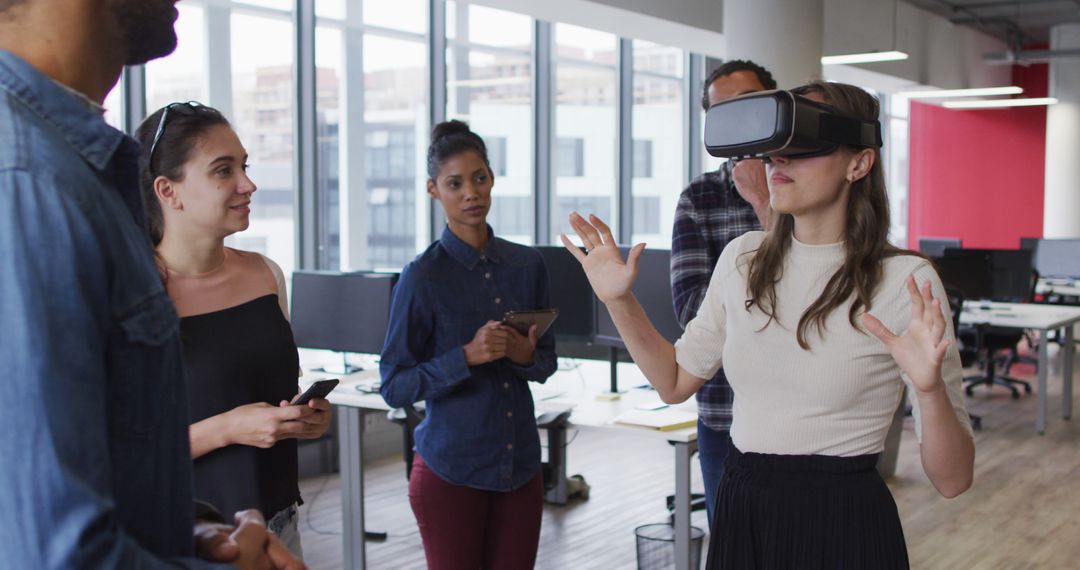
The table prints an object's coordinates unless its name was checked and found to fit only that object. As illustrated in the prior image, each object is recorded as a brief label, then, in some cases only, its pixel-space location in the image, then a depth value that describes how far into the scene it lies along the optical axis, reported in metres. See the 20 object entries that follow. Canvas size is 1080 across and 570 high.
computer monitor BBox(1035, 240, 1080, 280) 9.48
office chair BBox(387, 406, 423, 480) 3.73
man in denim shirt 0.78
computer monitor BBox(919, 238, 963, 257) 10.57
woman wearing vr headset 1.58
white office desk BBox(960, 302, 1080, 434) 6.59
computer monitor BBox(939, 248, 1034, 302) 7.42
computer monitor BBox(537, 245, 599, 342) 4.32
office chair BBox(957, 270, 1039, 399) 7.43
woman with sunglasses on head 1.83
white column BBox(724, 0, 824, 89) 5.95
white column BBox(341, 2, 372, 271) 5.89
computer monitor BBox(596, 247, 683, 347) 3.96
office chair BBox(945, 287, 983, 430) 6.05
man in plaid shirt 2.52
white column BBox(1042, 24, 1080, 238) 12.25
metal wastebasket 3.93
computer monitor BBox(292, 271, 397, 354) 4.31
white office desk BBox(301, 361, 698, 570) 3.18
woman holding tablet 2.47
